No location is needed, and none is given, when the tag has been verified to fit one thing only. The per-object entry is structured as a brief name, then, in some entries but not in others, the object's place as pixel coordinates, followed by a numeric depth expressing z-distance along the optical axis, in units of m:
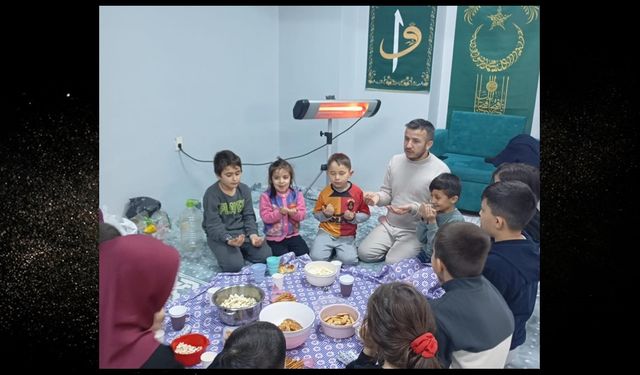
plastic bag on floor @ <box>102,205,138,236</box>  1.96
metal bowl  1.52
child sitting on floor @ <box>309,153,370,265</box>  2.21
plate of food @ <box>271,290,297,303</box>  1.63
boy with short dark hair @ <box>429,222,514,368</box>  1.05
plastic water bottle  2.46
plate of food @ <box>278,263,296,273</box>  1.98
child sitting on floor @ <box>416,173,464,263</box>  1.93
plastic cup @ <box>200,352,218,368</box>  1.28
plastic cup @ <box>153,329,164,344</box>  1.42
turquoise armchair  2.89
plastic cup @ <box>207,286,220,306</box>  1.67
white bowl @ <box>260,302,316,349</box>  1.47
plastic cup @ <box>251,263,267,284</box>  1.84
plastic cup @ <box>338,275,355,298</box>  1.72
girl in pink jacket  2.19
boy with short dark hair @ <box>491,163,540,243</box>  1.51
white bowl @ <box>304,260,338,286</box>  1.79
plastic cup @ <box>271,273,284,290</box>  1.72
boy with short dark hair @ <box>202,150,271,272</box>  2.09
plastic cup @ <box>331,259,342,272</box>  1.86
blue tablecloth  1.42
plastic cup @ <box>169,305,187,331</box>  1.50
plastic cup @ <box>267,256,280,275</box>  1.92
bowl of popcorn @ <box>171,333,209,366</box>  1.27
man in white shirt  2.15
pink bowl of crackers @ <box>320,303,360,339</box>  1.45
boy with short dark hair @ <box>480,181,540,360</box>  1.28
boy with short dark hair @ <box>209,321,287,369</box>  0.89
